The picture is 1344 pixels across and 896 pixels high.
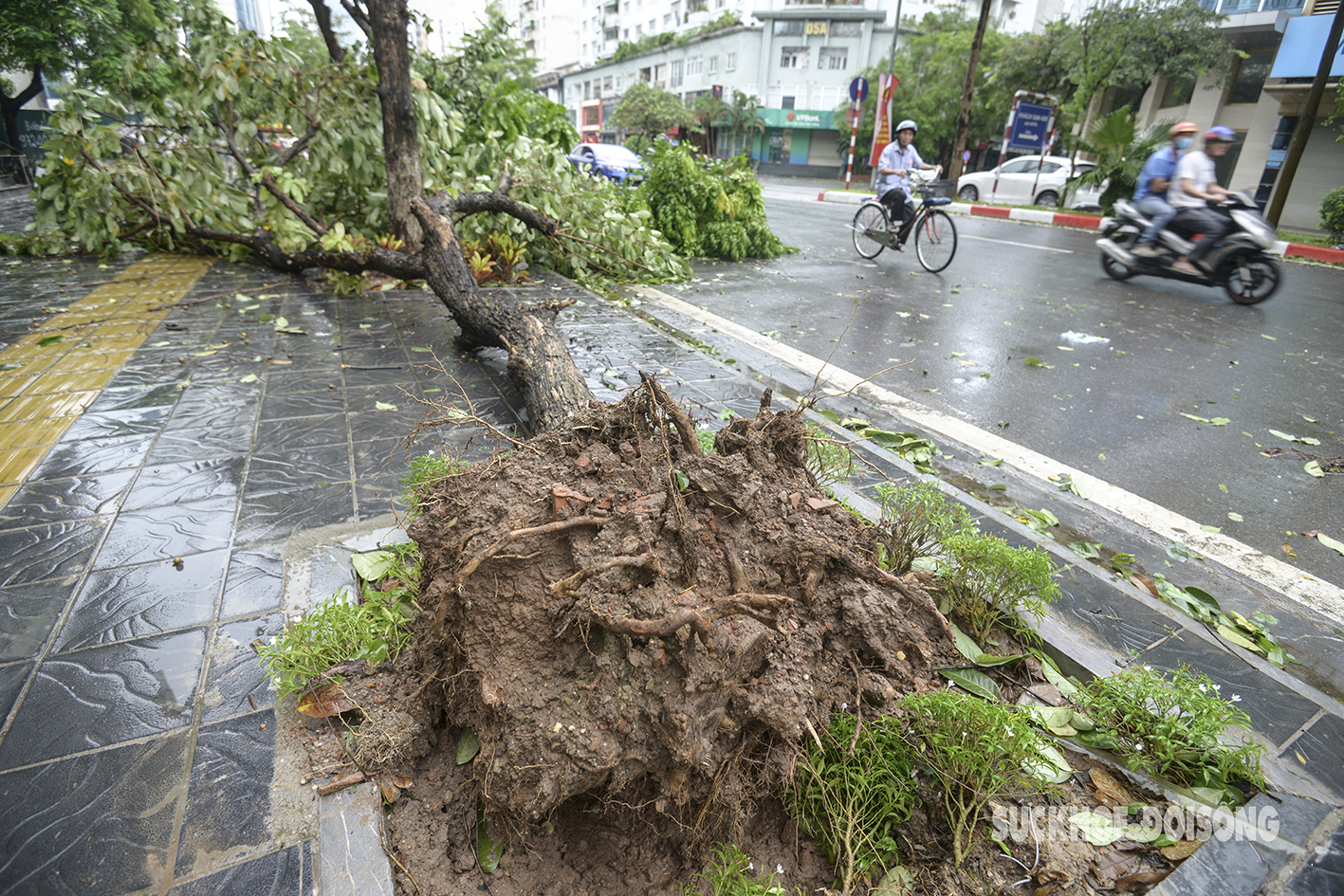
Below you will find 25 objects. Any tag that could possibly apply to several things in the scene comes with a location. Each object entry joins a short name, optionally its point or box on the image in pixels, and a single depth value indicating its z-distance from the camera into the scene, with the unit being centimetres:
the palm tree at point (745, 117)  4647
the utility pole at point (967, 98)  1825
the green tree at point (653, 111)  4362
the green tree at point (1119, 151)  1520
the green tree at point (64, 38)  1766
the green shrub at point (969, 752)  160
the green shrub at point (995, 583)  228
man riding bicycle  959
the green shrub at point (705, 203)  1001
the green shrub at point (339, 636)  201
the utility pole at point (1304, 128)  1259
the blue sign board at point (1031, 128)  1936
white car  2027
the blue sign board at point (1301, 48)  1706
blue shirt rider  811
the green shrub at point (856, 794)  165
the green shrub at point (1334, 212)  1316
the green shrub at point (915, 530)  253
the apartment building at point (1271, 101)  1769
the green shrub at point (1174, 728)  175
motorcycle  737
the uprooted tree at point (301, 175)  744
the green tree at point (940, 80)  3488
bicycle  933
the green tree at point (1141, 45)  1991
